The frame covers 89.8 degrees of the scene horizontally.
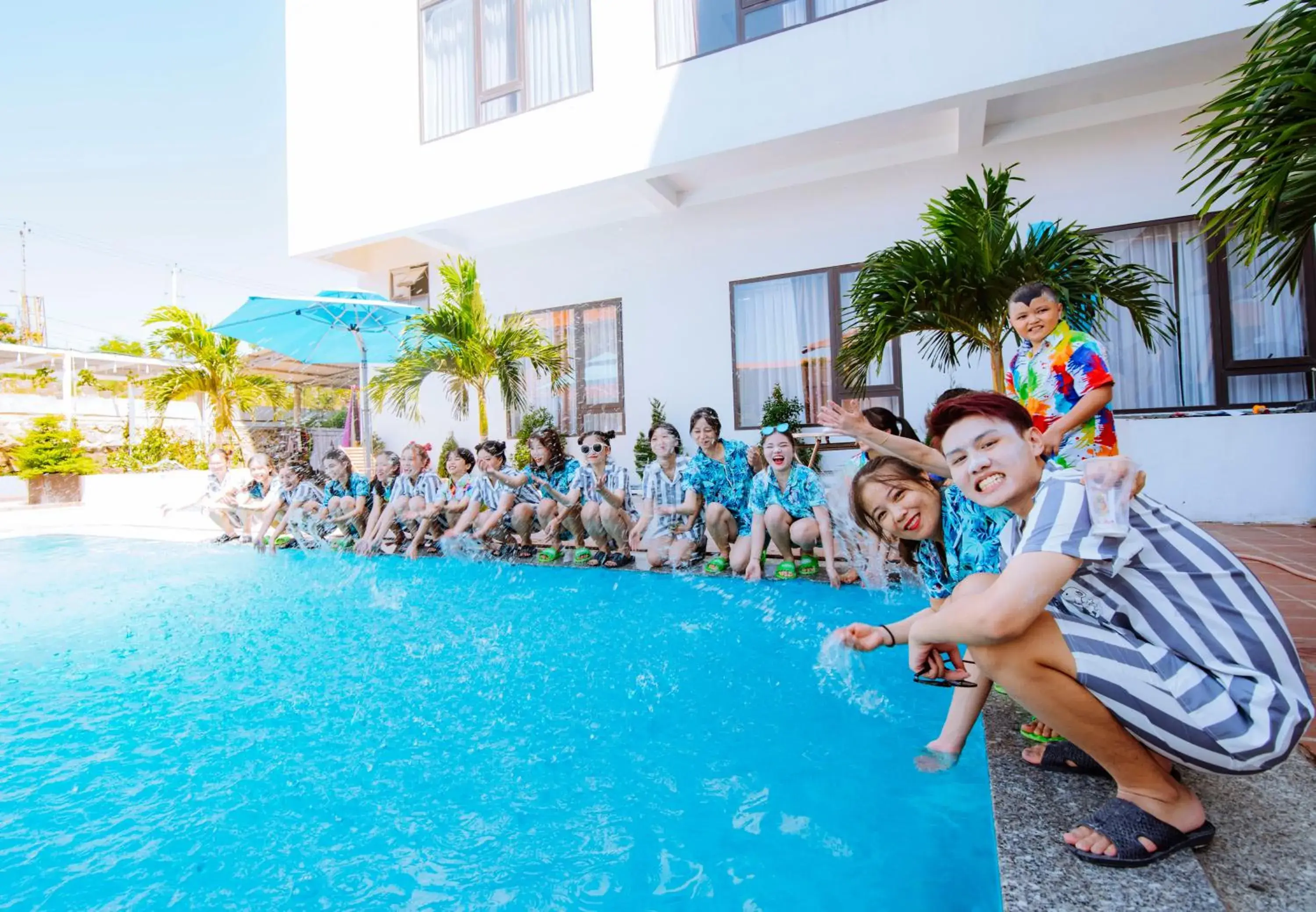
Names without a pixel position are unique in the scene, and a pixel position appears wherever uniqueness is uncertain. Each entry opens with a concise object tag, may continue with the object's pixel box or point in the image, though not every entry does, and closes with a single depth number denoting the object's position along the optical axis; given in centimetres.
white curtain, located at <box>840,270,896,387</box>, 775
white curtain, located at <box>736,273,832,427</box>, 823
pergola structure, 1823
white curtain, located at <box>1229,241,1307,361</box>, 625
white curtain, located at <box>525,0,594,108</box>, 846
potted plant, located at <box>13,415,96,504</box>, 1385
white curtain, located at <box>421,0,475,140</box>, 936
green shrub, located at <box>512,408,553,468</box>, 956
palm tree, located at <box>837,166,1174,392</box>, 459
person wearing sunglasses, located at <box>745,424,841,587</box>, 502
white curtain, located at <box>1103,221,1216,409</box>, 654
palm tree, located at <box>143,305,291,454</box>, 1409
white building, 616
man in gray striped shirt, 136
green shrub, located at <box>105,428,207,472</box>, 1577
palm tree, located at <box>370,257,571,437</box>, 851
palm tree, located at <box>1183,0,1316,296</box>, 223
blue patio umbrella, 876
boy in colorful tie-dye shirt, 313
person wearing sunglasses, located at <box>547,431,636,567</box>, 602
